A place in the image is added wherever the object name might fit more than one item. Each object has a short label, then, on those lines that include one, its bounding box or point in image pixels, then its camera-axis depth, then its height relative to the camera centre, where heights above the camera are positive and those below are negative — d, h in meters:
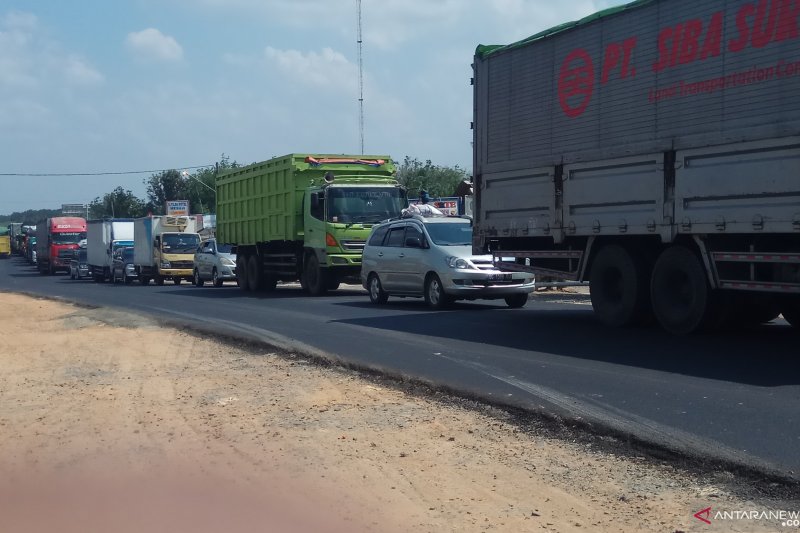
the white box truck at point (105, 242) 46.28 +0.06
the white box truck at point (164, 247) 38.91 -0.18
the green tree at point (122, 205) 119.06 +4.77
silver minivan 18.11 -0.51
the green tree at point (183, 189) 103.12 +5.81
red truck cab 60.78 +0.09
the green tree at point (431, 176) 82.81 +5.58
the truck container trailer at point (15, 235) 114.50 +1.06
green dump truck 24.28 +0.73
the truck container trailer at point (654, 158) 11.16 +1.06
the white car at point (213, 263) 34.41 -0.76
